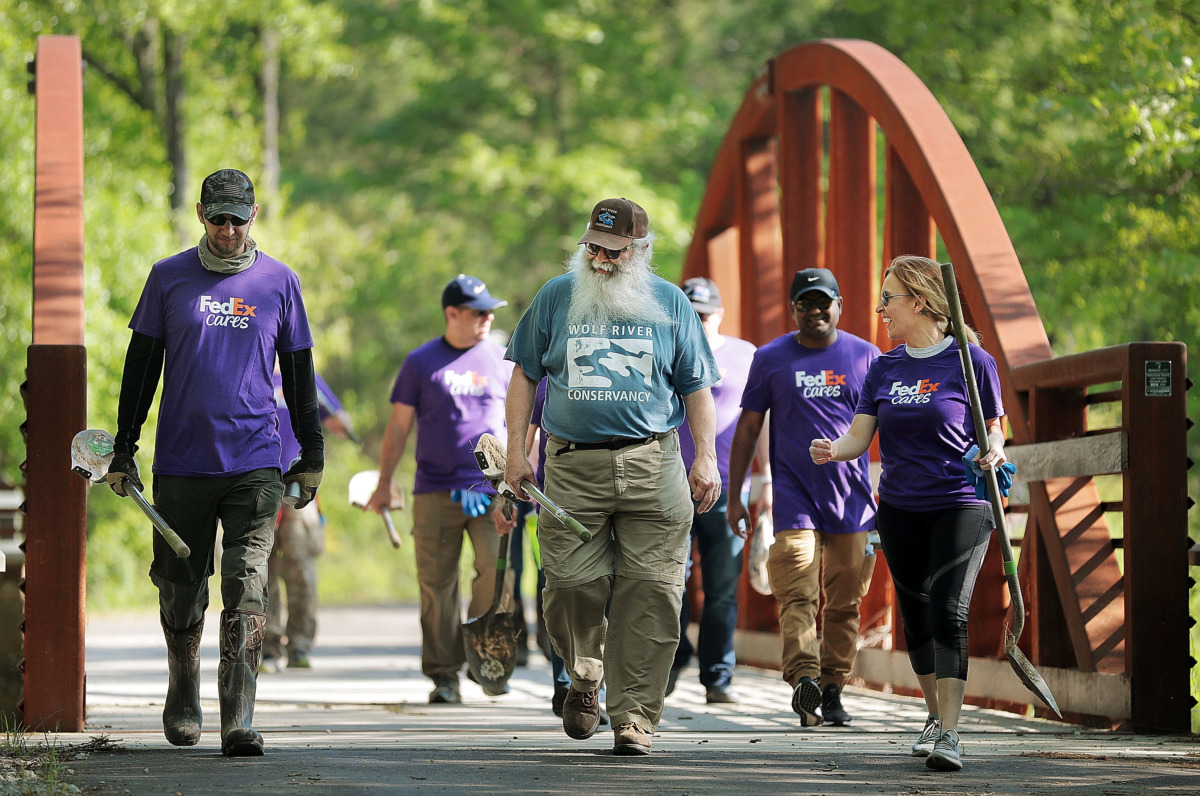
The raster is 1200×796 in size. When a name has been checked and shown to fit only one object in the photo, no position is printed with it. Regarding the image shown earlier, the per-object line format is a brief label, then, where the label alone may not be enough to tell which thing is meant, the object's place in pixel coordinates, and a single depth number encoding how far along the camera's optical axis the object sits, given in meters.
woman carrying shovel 11.41
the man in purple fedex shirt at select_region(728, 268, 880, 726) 14.62
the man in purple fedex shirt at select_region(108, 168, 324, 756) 11.45
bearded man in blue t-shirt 11.47
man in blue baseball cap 16.64
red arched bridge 12.77
